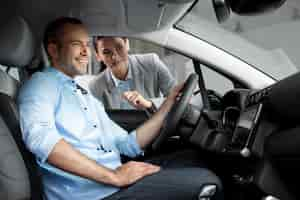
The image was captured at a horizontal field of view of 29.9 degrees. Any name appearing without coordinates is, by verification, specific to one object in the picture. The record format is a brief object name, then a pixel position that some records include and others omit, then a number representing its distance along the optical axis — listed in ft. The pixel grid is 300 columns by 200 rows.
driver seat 5.50
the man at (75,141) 5.82
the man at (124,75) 9.69
